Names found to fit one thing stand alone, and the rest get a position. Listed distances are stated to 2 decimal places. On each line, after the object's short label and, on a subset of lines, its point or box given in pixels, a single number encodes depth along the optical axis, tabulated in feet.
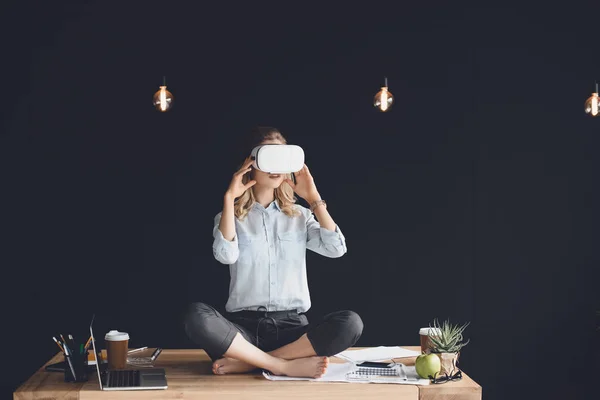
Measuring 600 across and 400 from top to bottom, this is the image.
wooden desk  9.73
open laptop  9.84
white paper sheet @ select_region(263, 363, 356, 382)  10.34
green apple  10.23
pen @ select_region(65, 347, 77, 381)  10.28
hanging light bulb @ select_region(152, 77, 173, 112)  13.25
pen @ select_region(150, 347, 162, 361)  11.70
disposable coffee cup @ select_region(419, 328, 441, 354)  10.93
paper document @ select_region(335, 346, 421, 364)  11.57
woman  10.61
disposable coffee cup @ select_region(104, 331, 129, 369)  10.85
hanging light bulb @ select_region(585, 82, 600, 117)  13.79
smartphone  10.93
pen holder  10.32
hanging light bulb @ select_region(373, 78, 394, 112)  13.74
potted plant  10.47
